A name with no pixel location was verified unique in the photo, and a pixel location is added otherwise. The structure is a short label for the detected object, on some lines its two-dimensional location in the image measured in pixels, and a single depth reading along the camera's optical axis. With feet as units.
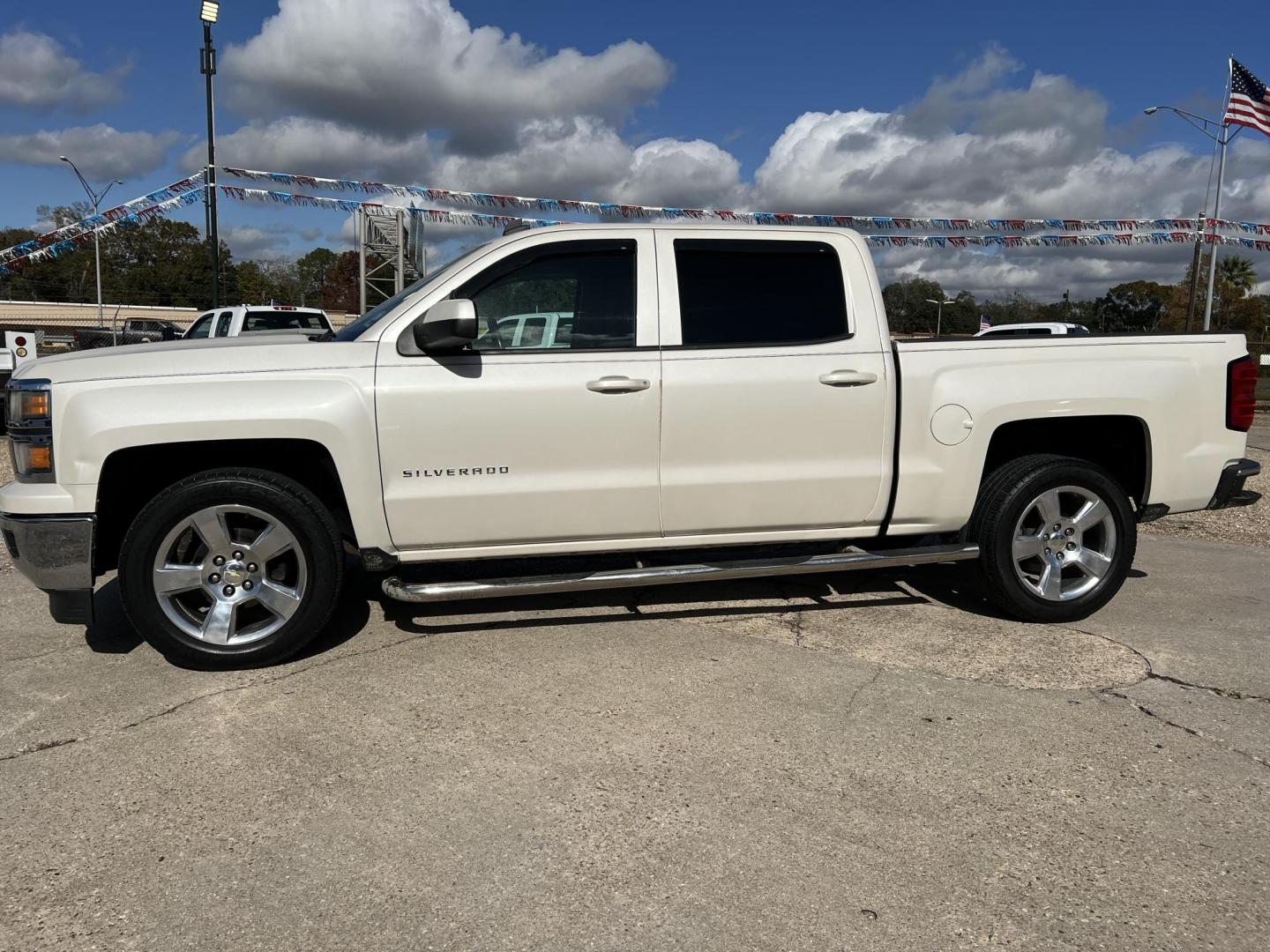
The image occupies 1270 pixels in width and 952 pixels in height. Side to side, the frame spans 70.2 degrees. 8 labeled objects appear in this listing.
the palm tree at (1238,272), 238.27
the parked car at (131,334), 101.60
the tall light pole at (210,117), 54.65
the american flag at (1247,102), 65.11
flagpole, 68.13
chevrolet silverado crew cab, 12.41
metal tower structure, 48.91
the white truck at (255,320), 45.32
